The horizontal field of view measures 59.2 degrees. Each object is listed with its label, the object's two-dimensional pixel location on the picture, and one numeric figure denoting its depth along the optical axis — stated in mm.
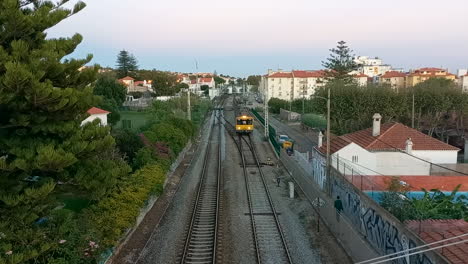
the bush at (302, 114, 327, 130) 51103
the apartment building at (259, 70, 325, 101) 116312
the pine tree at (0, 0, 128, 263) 9555
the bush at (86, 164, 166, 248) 13359
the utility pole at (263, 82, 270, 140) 43812
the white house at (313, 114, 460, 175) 21266
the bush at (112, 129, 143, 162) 24859
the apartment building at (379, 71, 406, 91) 113125
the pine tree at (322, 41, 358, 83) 65625
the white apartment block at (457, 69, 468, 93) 103362
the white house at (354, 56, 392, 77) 166350
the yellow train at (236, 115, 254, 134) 46562
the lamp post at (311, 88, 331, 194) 18750
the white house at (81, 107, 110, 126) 39656
